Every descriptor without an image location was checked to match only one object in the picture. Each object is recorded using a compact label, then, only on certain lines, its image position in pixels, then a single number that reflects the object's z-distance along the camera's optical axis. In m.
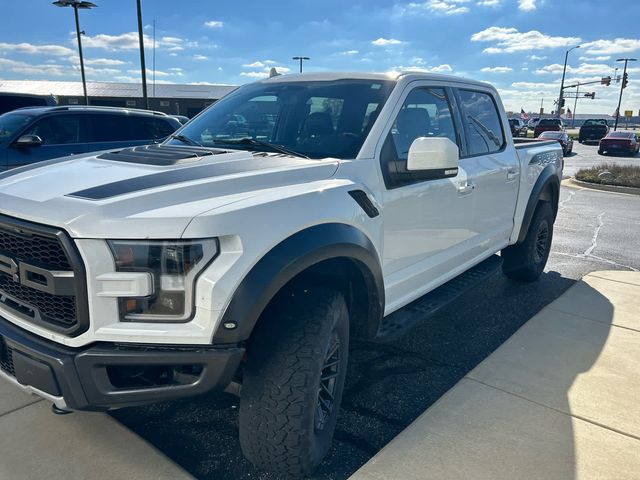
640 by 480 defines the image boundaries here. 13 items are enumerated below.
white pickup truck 1.93
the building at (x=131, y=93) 38.66
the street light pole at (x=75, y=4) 21.77
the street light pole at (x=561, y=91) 48.98
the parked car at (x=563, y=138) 26.59
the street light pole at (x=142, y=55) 17.22
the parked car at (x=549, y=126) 32.38
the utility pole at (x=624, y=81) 45.88
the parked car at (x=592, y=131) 38.41
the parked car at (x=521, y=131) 32.31
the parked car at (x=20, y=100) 11.41
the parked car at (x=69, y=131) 7.21
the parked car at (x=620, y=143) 26.92
